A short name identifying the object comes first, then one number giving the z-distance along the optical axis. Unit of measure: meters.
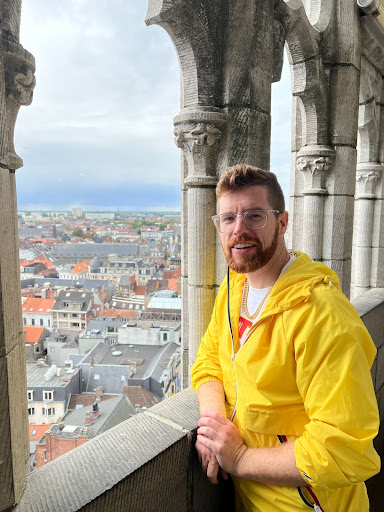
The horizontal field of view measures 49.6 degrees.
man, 0.74
